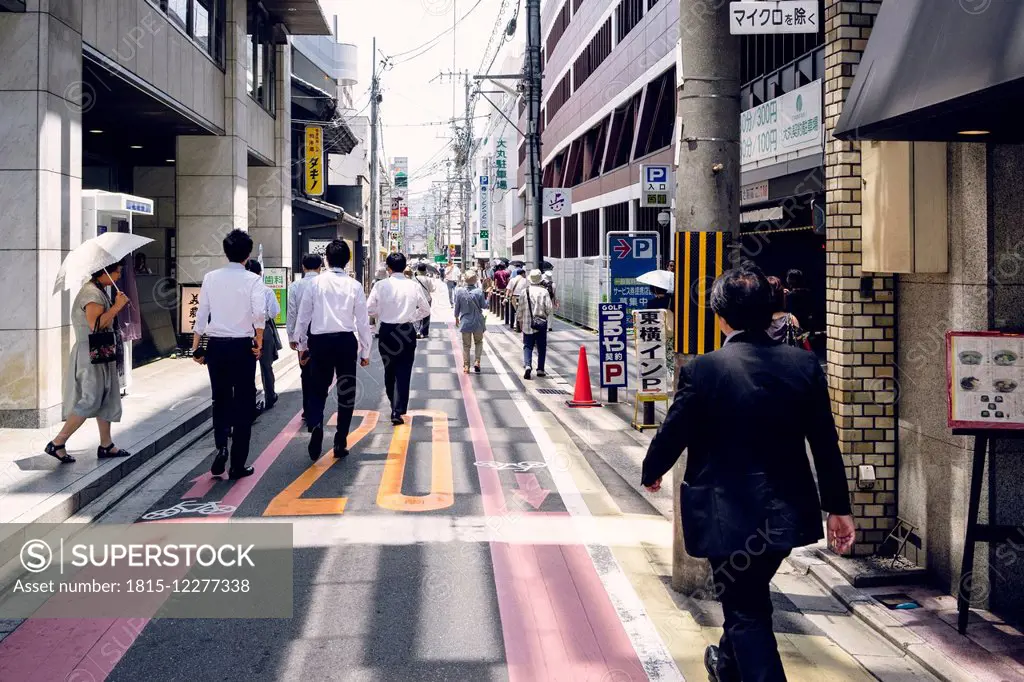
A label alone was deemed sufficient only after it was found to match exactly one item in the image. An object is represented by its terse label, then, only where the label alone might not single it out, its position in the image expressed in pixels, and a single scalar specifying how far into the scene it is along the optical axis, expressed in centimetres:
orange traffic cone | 1305
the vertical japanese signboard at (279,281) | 2305
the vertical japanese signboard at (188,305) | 1791
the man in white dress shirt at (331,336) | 869
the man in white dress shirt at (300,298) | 880
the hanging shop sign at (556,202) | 2270
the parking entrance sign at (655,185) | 1394
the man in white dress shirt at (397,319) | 1048
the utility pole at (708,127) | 525
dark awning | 416
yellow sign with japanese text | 3306
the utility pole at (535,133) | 2112
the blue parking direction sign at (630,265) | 1355
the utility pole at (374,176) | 3588
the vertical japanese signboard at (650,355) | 1071
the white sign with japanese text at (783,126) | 1421
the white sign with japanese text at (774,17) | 526
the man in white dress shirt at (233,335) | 775
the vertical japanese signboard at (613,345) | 1233
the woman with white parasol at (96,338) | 785
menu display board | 480
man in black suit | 349
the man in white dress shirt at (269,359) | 1201
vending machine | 1145
